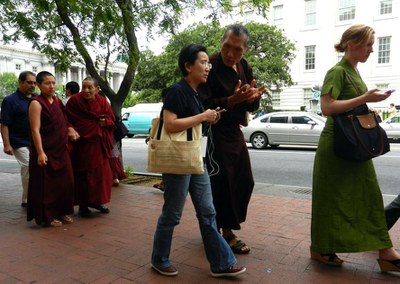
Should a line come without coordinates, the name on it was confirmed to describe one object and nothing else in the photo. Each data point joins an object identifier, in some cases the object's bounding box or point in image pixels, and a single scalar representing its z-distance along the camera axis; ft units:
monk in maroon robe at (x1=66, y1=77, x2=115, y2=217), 15.72
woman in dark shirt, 8.84
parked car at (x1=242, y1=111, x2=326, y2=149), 45.52
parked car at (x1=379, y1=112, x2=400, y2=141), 53.47
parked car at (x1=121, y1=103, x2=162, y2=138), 76.38
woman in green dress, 9.61
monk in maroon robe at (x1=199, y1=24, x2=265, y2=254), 10.48
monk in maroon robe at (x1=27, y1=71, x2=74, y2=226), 14.08
